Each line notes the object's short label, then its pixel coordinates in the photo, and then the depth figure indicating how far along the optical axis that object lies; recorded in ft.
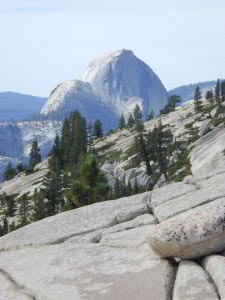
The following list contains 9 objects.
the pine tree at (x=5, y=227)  361.59
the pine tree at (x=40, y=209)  305.18
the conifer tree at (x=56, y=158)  579.48
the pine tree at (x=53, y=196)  354.88
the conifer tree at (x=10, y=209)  442.50
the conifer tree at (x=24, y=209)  388.16
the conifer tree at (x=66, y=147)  593.01
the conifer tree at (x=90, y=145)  612.86
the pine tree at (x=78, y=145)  572.71
